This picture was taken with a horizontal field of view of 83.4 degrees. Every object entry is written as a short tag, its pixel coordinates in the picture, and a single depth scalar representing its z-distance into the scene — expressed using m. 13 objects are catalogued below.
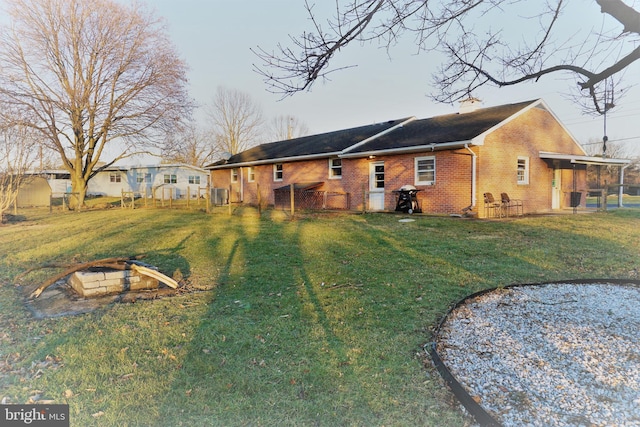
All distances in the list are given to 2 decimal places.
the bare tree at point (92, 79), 18.88
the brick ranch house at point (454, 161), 13.22
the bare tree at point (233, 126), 42.75
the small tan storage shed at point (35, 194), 25.83
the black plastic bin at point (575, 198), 15.37
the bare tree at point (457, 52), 3.31
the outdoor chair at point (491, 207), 13.03
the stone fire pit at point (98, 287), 4.71
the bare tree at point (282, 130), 47.91
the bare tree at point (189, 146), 23.20
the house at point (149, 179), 34.28
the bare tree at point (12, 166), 13.96
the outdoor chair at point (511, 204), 13.53
